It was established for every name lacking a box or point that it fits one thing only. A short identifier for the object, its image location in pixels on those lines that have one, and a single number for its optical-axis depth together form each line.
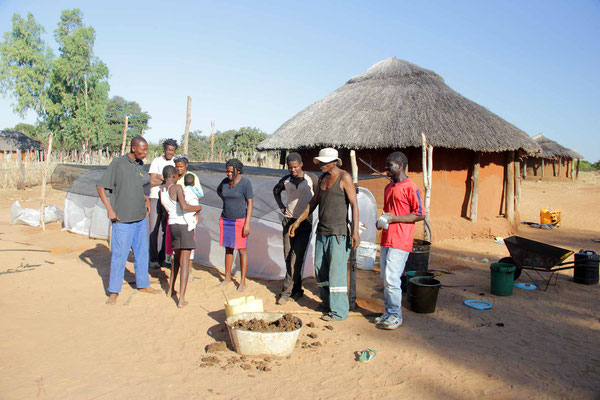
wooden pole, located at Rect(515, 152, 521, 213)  12.83
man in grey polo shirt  4.87
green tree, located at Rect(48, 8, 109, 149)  26.69
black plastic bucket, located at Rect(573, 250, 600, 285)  6.47
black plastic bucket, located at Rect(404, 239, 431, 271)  6.11
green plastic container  5.77
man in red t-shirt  4.24
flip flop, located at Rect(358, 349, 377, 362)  3.62
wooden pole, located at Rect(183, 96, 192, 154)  12.82
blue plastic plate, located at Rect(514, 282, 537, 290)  6.24
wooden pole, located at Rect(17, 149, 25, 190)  17.20
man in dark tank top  4.39
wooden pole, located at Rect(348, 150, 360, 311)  4.91
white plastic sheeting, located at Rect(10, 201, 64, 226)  10.12
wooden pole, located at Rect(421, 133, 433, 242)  9.23
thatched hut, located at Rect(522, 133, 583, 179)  28.80
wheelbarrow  6.02
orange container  13.88
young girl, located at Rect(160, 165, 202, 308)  4.86
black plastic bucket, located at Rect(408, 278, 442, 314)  4.92
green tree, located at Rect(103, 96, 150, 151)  34.59
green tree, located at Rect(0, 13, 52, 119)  28.12
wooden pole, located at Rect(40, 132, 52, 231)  9.35
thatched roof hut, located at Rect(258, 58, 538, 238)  10.64
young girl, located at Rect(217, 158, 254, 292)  5.32
